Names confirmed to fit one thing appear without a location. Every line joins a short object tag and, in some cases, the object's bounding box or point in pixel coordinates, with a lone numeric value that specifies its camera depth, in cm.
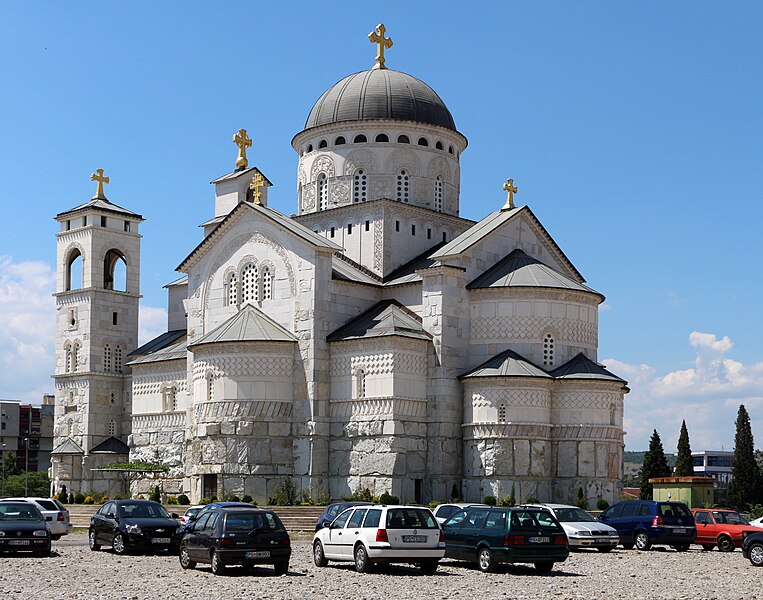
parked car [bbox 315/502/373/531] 3219
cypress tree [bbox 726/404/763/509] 7569
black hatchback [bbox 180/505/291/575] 2539
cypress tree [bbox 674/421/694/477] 7462
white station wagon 2600
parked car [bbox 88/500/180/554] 2997
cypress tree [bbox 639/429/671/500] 7431
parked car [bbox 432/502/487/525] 3353
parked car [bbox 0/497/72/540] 3588
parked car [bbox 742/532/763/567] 3009
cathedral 4869
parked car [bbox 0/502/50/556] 2933
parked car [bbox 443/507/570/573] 2672
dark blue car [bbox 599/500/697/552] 3491
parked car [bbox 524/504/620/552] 3341
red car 3525
